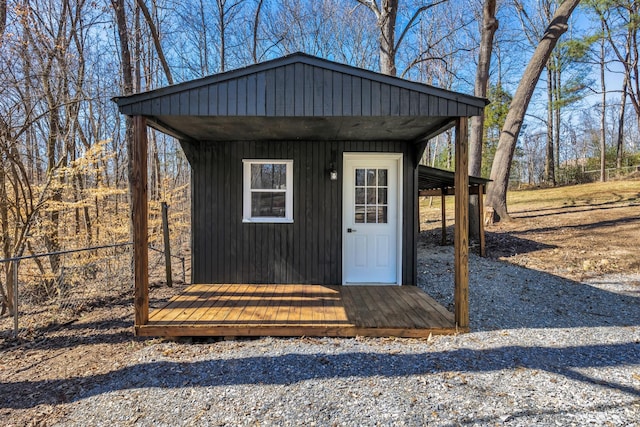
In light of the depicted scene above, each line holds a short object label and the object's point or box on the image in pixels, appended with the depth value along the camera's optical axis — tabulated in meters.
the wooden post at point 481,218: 7.43
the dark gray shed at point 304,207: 5.13
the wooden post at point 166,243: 5.47
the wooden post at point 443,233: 8.98
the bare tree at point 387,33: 8.77
